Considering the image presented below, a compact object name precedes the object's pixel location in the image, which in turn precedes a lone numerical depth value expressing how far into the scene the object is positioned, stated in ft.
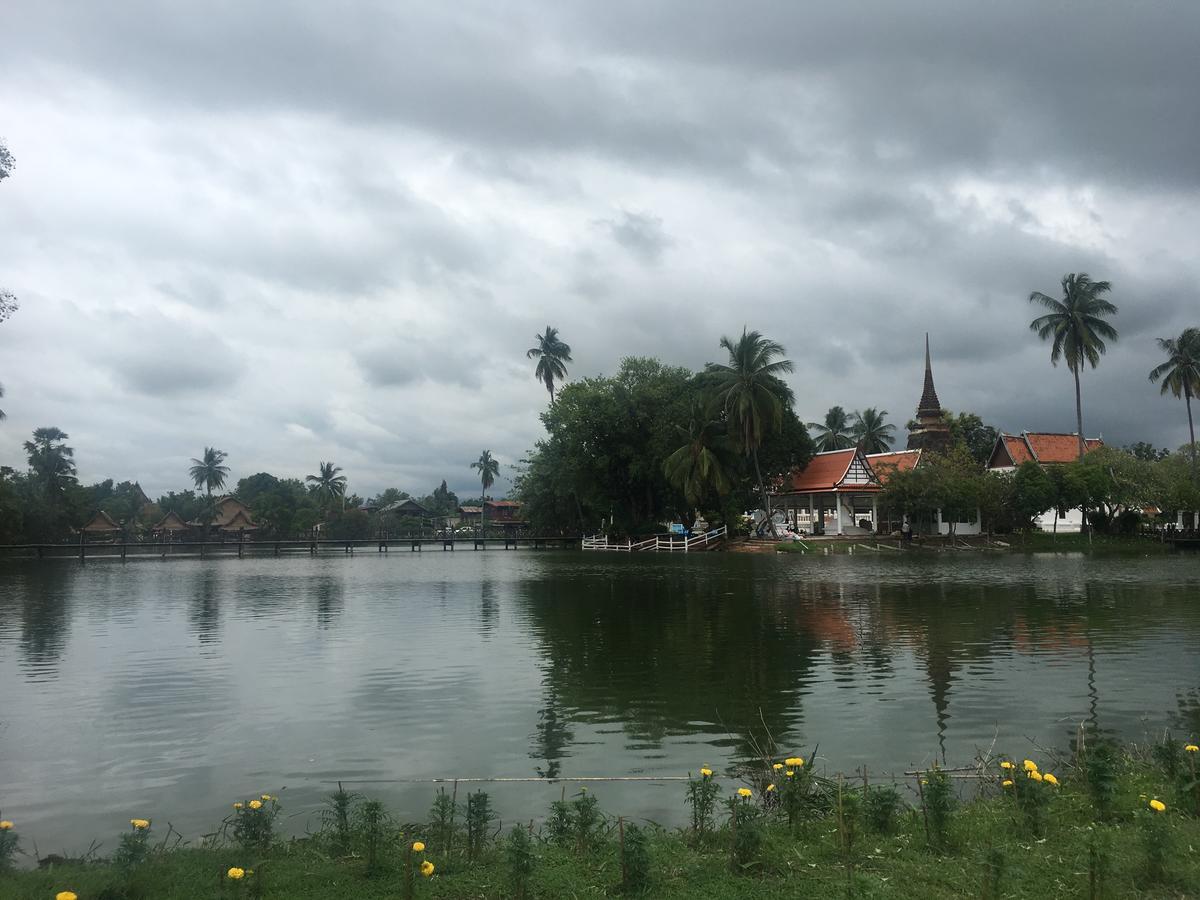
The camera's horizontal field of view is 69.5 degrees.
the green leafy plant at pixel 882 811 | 22.04
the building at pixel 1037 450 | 222.89
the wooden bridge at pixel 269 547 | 223.71
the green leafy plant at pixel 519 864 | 17.56
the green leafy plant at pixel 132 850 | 18.35
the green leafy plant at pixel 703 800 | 22.06
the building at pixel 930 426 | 244.22
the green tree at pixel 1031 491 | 180.14
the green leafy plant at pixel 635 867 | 18.58
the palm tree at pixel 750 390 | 185.68
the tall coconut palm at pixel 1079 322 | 193.16
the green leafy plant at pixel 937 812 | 20.77
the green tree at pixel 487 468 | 412.36
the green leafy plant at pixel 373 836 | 19.76
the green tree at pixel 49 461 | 236.02
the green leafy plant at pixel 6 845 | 19.12
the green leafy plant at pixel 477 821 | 21.01
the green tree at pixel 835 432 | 332.39
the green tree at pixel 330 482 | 384.47
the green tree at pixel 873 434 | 313.32
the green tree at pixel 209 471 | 375.66
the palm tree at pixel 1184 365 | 200.95
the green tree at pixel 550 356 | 268.82
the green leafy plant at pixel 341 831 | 21.35
